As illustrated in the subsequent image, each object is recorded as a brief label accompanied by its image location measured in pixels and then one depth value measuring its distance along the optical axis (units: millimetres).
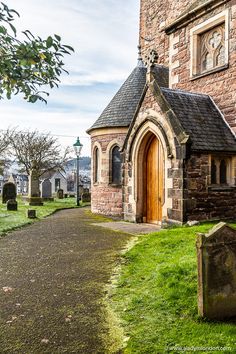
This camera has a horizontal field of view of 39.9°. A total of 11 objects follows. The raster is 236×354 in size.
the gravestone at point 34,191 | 23125
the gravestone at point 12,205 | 17469
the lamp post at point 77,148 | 25172
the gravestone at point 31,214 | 14234
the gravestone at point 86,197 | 29125
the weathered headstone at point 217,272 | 3609
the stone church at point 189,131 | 9711
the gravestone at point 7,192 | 22781
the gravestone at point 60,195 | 35800
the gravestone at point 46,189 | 35978
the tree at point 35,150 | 36781
